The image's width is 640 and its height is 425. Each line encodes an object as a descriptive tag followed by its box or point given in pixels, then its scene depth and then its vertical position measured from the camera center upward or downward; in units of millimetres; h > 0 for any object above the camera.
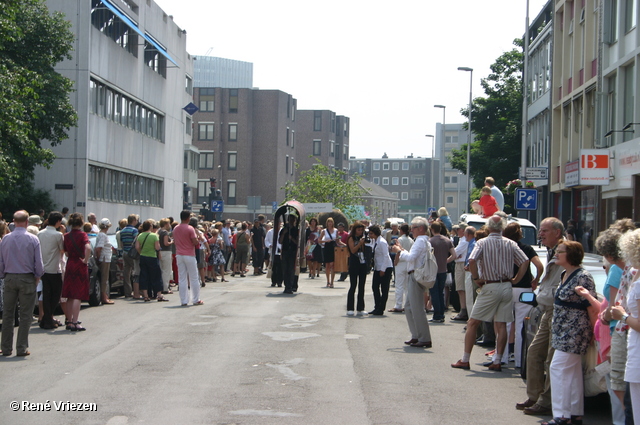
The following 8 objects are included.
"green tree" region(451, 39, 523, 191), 53906 +6994
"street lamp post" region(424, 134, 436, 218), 82512 +8633
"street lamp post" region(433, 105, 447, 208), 69956 +9767
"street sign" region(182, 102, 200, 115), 47094 +6329
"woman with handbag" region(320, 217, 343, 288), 23844 -756
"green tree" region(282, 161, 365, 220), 55188 +2089
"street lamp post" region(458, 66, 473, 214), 55025 +9082
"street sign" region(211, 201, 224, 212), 41812 +577
